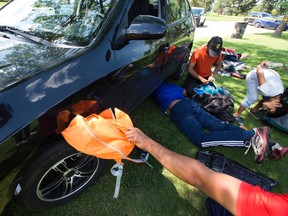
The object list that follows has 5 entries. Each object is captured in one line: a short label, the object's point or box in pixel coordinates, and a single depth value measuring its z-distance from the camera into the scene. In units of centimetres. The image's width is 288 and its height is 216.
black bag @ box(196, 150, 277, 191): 227
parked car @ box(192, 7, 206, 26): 1415
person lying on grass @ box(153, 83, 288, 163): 262
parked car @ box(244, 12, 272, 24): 2462
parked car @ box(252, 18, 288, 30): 2114
